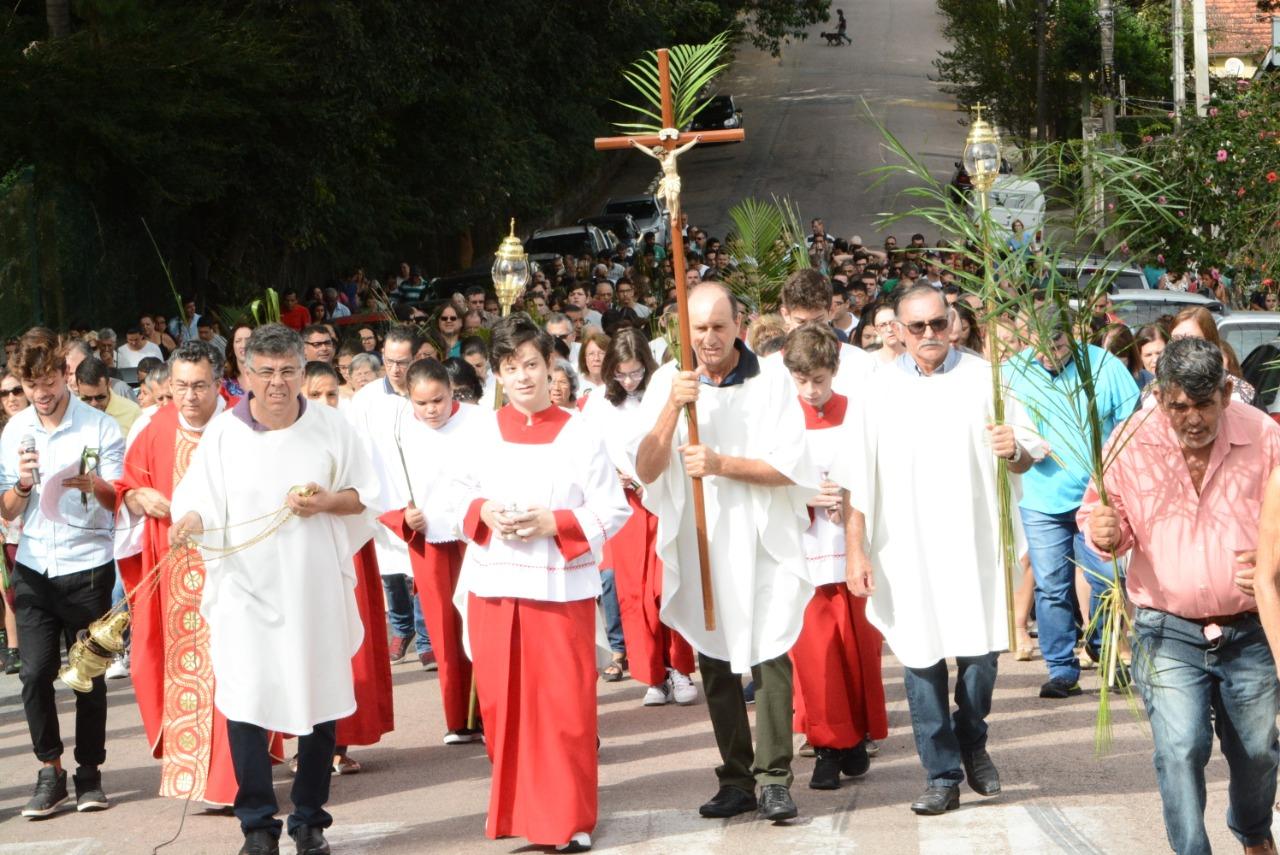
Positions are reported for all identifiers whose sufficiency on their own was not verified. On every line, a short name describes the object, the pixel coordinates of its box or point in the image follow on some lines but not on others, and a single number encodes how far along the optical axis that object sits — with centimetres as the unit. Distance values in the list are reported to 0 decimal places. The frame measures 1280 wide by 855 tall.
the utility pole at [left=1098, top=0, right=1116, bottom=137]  3775
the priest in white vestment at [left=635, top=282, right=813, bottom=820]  768
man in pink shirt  587
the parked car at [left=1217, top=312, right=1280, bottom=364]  1527
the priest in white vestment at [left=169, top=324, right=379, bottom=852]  740
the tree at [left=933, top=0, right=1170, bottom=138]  4244
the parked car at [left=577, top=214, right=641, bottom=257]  3972
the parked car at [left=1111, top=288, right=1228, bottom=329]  1756
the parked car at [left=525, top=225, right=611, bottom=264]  3572
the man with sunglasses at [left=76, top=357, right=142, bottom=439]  1087
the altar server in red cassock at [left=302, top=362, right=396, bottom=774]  902
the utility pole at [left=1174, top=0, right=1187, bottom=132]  3294
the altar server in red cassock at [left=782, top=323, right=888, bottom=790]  833
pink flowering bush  1936
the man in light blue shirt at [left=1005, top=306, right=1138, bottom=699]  948
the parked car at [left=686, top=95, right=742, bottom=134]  5078
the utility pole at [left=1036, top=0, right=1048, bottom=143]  4738
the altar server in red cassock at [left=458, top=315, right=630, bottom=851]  738
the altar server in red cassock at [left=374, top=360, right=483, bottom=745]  962
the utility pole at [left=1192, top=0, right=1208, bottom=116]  2944
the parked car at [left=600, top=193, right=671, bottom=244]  4197
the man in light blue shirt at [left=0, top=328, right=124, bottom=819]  846
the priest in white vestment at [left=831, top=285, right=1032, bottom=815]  769
